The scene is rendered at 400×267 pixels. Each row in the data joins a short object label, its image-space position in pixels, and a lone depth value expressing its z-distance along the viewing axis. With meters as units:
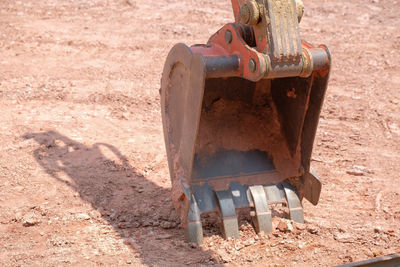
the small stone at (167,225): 7.65
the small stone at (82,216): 7.81
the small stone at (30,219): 7.60
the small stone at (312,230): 7.50
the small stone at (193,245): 7.09
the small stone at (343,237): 7.36
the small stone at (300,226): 7.51
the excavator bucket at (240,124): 6.23
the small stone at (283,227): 7.45
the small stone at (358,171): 9.47
